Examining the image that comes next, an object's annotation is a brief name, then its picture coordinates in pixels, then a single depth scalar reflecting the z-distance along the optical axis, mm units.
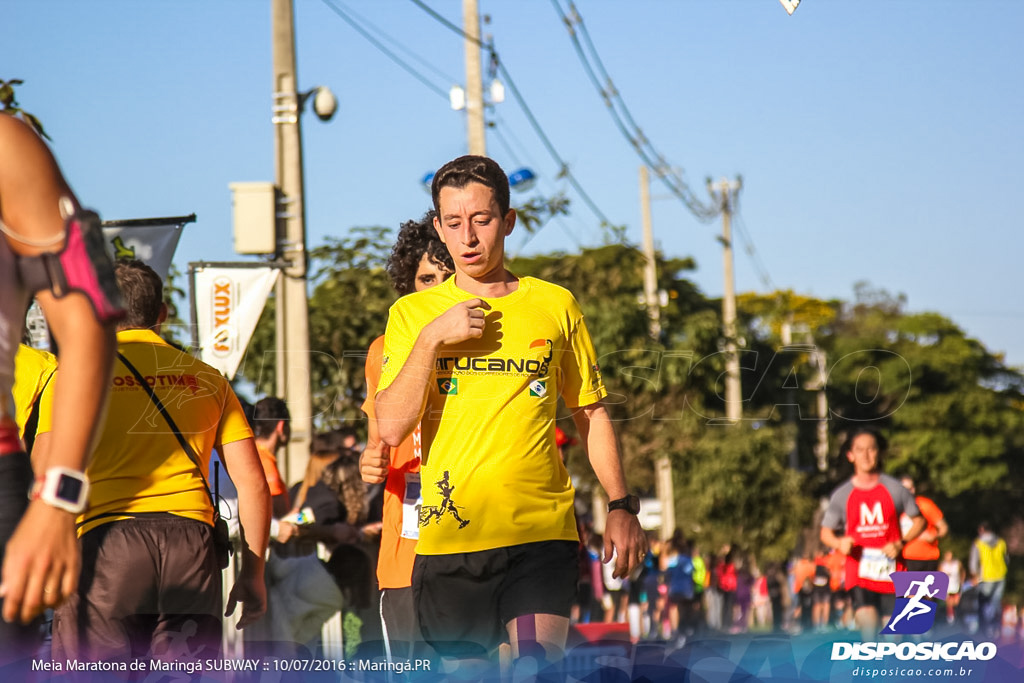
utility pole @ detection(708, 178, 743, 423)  35219
